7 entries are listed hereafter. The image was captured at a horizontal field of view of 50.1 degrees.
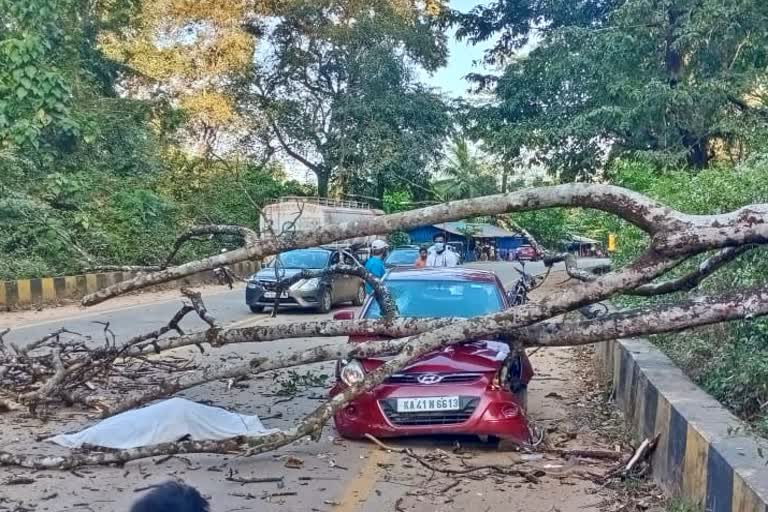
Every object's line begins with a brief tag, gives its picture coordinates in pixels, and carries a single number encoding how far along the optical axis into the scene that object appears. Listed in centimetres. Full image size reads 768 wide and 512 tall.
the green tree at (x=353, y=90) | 3916
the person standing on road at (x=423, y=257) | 1619
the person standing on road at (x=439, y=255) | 1588
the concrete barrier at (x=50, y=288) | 1847
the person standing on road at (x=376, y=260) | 1542
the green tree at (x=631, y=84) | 2041
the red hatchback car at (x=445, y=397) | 705
